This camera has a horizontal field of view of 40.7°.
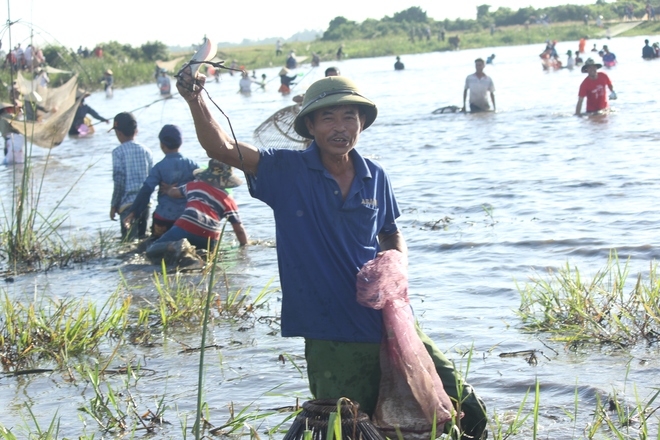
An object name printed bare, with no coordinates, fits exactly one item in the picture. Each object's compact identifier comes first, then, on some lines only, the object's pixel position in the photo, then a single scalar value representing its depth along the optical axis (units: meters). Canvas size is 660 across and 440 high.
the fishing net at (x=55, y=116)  9.27
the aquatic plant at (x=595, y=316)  4.58
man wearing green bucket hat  3.08
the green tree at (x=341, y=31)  93.50
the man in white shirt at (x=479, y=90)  18.55
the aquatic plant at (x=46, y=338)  4.69
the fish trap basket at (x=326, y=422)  2.77
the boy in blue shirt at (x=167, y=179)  7.71
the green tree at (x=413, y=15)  112.44
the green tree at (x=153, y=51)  62.22
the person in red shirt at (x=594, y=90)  15.92
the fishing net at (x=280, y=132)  7.29
